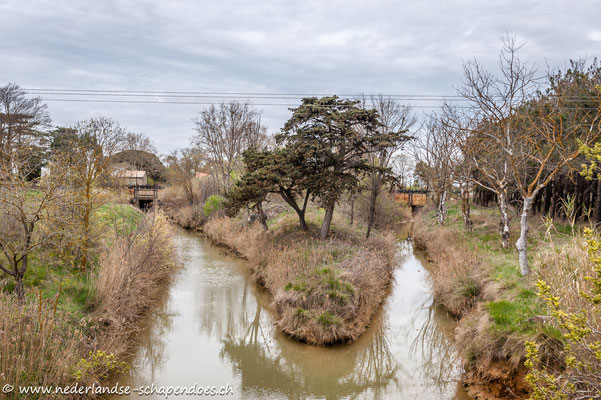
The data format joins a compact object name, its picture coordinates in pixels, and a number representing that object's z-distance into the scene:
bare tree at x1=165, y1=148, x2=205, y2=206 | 33.78
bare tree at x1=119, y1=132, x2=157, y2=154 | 52.34
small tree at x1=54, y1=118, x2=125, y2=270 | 10.54
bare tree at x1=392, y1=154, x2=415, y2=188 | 51.78
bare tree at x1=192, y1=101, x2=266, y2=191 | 29.70
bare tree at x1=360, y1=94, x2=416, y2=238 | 16.12
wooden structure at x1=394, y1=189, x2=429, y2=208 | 39.71
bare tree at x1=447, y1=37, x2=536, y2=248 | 12.18
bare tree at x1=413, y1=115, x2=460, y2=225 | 23.48
